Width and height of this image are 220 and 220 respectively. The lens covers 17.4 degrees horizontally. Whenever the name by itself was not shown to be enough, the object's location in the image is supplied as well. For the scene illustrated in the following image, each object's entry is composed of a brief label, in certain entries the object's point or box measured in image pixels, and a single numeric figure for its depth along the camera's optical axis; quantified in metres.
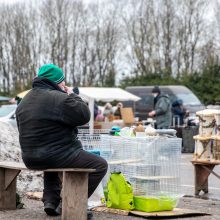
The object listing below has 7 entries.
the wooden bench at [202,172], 11.09
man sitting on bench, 7.46
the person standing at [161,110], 20.12
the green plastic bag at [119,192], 8.28
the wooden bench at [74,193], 7.44
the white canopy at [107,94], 28.78
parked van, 33.12
